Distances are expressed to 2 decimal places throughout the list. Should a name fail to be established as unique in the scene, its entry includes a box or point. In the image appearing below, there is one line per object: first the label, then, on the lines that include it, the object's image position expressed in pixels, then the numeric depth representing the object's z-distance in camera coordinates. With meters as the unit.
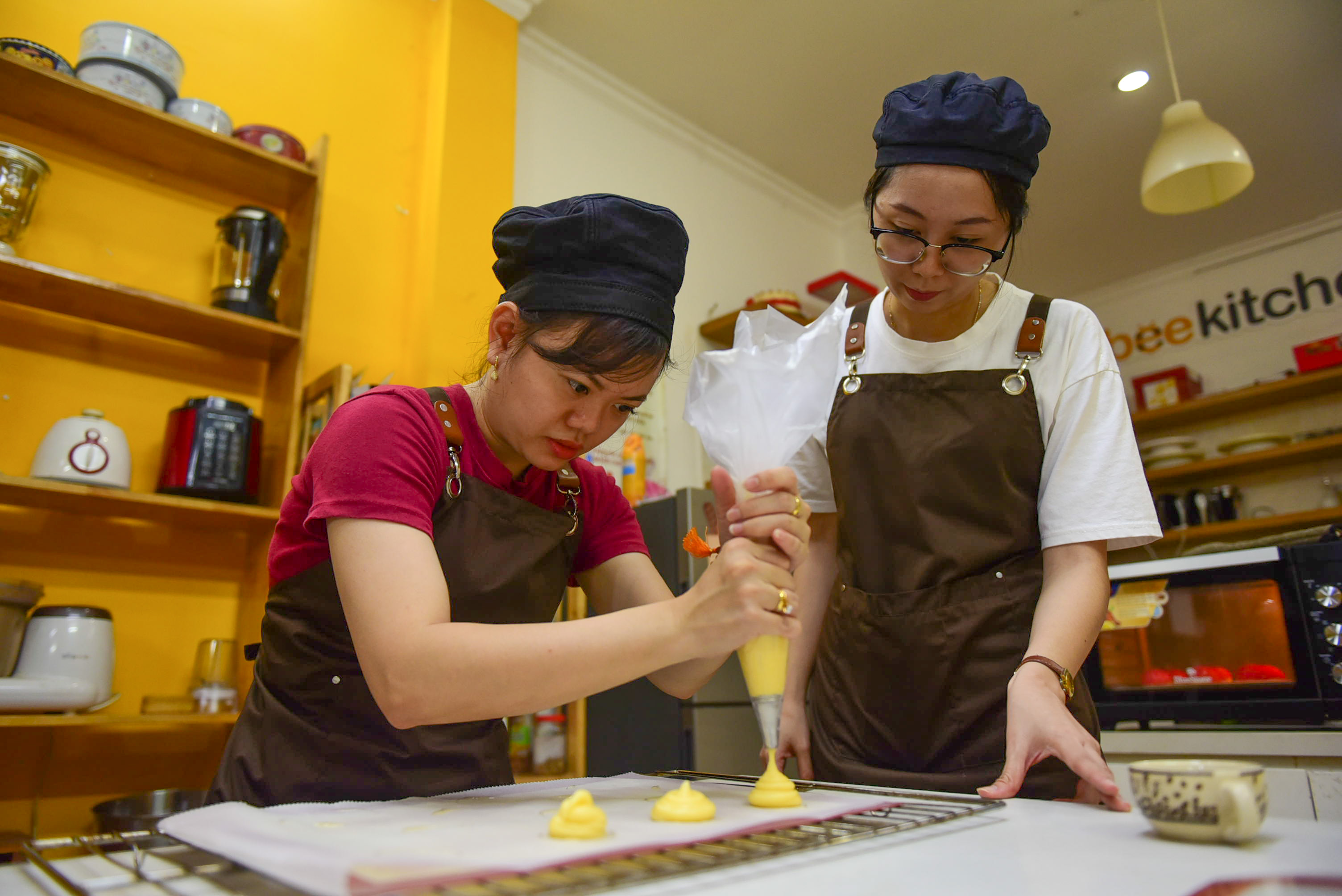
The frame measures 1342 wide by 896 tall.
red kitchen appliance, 2.18
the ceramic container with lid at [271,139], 2.46
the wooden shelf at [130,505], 1.94
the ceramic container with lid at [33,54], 2.06
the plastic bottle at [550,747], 2.61
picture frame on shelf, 2.34
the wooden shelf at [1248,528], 4.01
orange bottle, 3.26
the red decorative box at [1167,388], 4.91
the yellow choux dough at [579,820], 0.68
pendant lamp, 3.05
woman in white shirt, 1.21
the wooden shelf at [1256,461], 4.20
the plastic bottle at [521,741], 2.62
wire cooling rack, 0.58
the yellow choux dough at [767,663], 0.94
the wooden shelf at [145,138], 2.14
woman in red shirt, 0.87
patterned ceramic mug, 0.68
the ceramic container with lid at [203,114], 2.33
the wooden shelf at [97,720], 1.78
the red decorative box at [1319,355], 4.31
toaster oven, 2.41
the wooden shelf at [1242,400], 4.34
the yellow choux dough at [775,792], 0.86
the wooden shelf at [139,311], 2.07
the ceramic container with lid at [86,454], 2.00
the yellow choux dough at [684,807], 0.77
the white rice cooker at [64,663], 1.79
